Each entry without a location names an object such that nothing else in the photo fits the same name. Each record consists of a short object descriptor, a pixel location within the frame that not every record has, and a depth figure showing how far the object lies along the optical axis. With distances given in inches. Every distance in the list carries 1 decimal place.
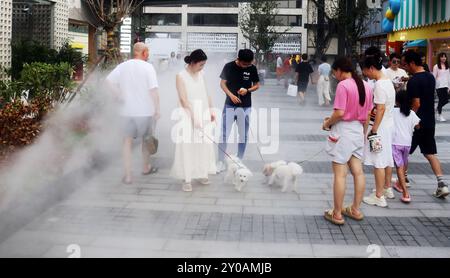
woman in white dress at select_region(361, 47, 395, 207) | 207.2
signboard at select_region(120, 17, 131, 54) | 555.5
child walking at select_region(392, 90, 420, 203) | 228.2
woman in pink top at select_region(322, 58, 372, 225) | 190.5
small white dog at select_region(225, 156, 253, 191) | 237.1
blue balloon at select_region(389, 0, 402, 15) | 872.3
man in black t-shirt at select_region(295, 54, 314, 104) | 648.4
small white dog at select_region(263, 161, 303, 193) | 239.1
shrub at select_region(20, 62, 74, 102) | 273.9
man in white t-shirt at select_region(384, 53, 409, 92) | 352.5
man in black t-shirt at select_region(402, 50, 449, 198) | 228.1
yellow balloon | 923.6
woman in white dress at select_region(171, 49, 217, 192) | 240.2
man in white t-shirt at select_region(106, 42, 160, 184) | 251.8
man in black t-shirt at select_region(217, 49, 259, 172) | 272.6
